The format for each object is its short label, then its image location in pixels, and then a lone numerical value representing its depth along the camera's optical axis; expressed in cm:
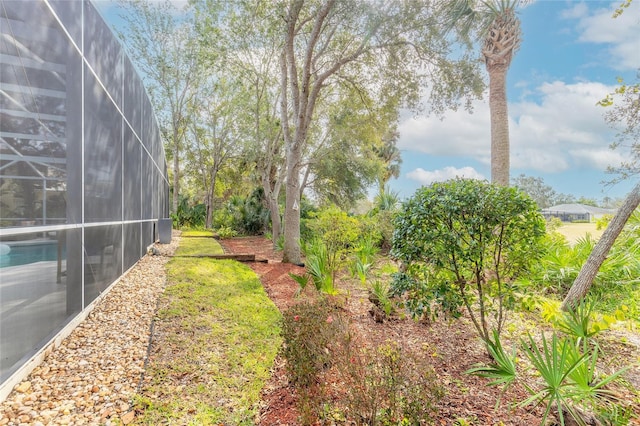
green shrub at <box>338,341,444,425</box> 191
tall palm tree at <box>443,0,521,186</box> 659
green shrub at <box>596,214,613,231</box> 615
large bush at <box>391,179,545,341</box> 305
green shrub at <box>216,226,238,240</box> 1533
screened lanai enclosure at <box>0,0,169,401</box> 234
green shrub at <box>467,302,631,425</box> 214
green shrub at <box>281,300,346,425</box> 218
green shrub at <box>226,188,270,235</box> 1728
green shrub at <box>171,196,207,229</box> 2166
